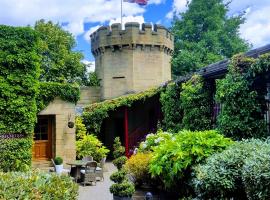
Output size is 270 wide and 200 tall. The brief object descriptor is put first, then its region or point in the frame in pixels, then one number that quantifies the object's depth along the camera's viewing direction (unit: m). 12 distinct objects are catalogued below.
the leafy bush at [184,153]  8.98
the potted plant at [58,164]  17.02
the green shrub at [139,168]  11.76
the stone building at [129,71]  25.66
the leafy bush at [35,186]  7.17
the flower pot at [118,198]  10.02
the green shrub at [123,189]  10.02
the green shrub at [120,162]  13.82
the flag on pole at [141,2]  24.17
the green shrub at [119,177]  10.88
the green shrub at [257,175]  6.20
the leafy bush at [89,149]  20.11
